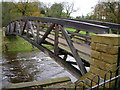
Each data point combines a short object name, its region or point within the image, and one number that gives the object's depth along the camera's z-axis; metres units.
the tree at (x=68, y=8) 29.33
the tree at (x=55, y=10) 23.78
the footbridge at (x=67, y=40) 3.00
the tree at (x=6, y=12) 18.03
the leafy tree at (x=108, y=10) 15.78
